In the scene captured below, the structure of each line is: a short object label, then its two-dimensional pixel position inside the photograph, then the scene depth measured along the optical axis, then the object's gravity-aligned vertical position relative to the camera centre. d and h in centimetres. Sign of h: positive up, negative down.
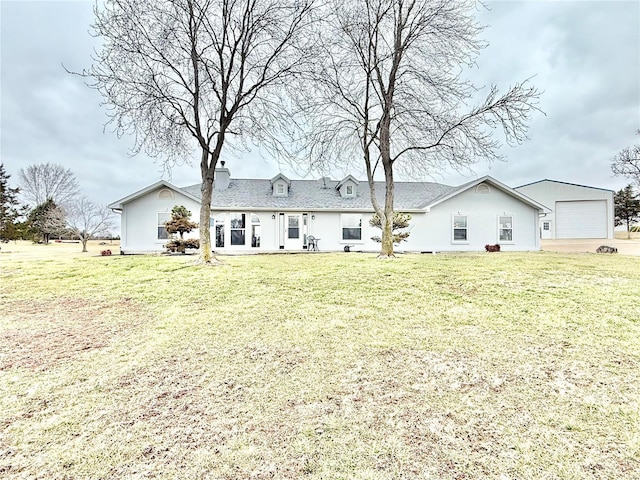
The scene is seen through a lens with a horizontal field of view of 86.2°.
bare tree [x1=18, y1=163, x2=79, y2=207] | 3334 +633
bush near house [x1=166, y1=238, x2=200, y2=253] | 1653 -4
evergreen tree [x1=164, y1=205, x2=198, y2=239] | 1653 +102
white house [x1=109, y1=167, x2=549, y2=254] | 1944 +111
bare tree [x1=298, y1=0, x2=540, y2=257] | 1270 +582
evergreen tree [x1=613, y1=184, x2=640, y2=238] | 3183 +272
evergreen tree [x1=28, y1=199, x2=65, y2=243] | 2561 +222
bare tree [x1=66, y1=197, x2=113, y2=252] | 2517 +191
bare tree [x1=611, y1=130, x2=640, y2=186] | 2125 +463
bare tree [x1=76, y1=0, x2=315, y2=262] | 1112 +609
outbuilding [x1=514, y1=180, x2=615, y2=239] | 2419 +191
